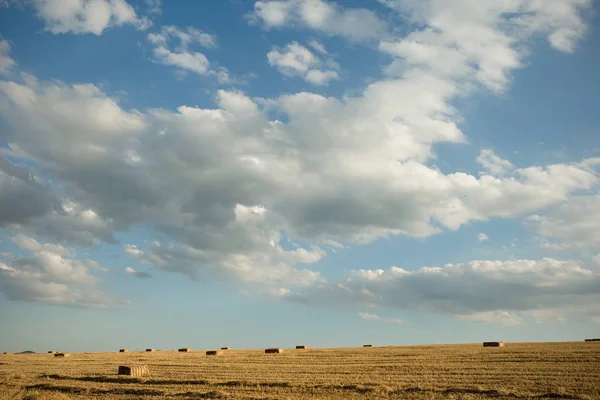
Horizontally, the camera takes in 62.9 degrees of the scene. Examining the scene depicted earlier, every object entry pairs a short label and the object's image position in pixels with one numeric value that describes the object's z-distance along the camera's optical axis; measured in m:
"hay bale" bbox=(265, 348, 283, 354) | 47.57
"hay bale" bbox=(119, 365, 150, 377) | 29.95
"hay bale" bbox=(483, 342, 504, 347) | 44.79
